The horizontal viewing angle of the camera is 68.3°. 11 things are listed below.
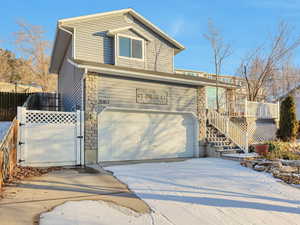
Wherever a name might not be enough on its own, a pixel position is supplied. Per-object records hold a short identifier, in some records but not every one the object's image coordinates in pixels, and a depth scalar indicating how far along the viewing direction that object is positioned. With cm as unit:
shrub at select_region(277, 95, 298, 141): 1241
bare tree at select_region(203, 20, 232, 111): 1616
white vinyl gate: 716
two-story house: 839
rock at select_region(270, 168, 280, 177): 639
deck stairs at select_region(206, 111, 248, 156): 1005
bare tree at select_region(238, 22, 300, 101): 1695
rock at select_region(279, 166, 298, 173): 671
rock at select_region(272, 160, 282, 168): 708
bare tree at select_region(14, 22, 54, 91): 2600
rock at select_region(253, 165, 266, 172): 690
